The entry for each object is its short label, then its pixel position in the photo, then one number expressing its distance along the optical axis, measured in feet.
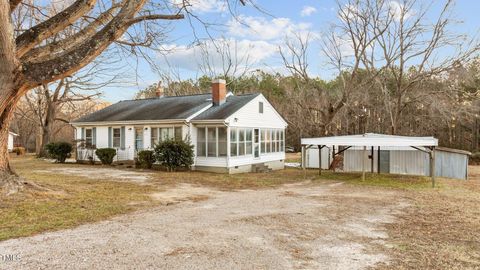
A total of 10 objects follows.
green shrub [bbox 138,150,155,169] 62.85
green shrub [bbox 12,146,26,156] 118.01
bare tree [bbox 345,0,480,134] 72.74
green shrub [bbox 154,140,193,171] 58.95
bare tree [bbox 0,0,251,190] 25.43
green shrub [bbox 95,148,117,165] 68.95
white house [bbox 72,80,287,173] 60.80
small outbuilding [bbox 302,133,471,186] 54.95
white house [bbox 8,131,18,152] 136.25
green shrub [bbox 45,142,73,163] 77.92
